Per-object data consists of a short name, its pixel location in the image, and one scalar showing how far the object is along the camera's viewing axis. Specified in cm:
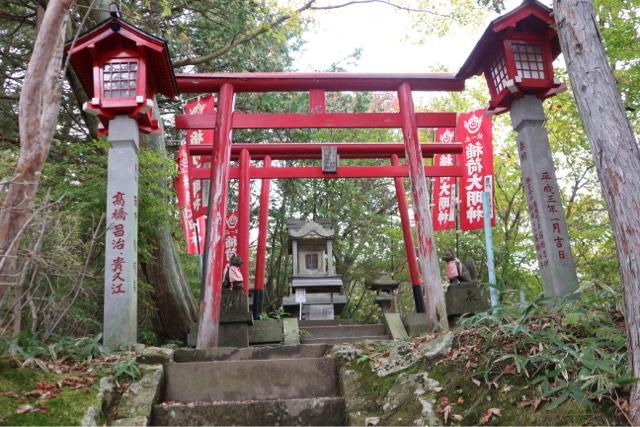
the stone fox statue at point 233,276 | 868
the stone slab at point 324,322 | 1127
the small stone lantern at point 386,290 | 1320
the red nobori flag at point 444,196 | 1247
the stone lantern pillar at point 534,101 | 620
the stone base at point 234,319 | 772
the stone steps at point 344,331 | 958
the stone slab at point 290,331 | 859
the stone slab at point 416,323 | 813
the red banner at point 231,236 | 1320
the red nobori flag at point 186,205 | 1059
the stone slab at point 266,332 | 847
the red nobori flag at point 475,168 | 1055
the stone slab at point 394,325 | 880
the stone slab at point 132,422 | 386
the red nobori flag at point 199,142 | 1073
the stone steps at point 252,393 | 420
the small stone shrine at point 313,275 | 1332
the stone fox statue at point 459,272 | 794
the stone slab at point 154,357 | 493
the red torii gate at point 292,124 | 736
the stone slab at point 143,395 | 403
